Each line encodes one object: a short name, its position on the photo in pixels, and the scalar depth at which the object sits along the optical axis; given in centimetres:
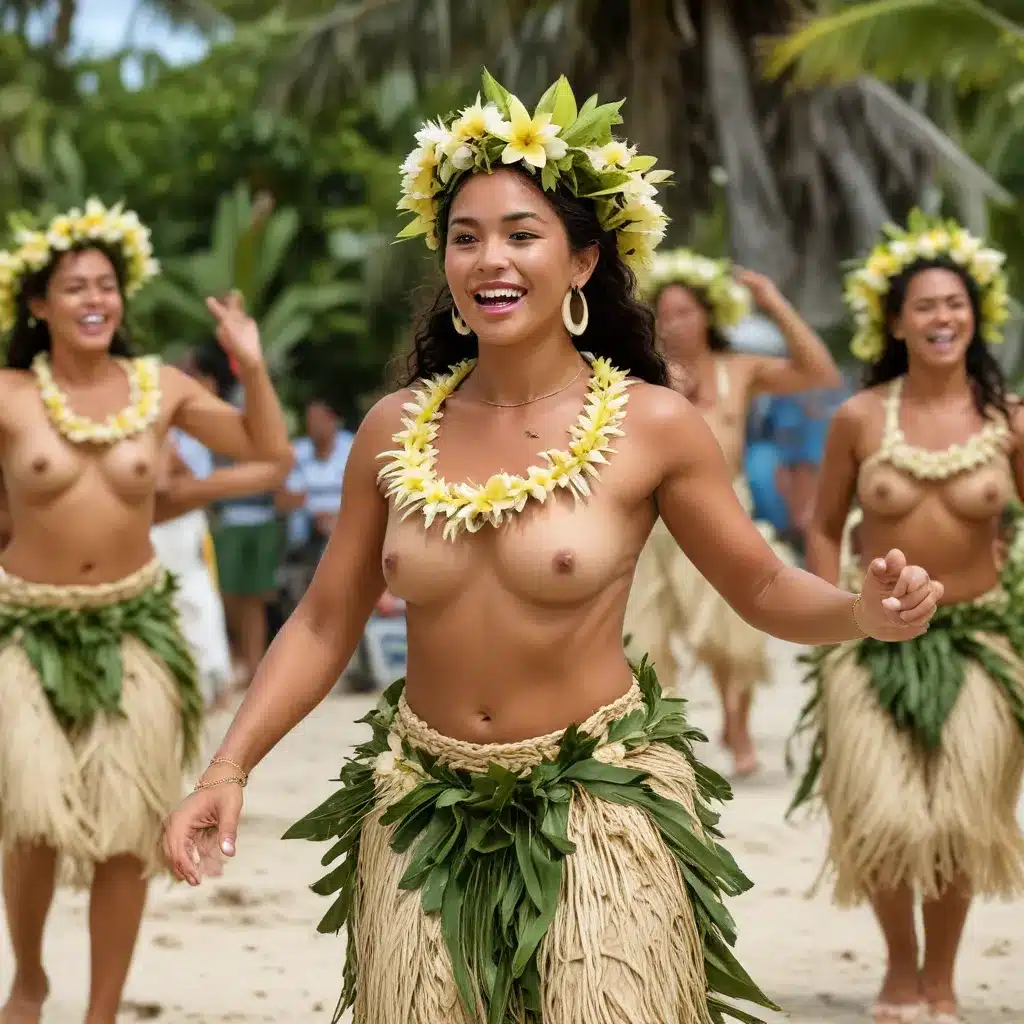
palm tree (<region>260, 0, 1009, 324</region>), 1532
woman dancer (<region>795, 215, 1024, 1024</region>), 484
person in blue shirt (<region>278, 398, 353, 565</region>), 1148
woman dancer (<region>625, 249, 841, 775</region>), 774
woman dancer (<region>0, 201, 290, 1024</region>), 482
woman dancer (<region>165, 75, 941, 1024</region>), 303
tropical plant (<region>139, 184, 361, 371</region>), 1609
